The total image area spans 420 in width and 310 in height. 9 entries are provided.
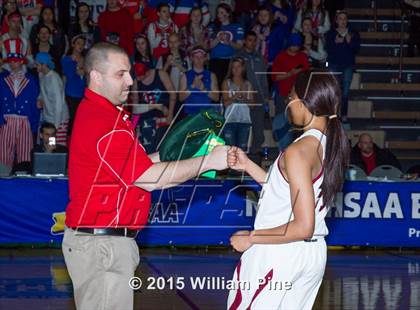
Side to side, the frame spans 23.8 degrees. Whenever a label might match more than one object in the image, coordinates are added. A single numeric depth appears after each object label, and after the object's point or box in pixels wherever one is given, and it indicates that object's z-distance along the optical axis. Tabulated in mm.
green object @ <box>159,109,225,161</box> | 6758
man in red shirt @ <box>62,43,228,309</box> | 5758
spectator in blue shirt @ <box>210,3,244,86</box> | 17547
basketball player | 5449
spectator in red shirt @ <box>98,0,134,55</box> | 17516
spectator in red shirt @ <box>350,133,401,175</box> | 15969
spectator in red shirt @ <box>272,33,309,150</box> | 17547
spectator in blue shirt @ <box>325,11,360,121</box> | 18562
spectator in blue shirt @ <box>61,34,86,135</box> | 16828
